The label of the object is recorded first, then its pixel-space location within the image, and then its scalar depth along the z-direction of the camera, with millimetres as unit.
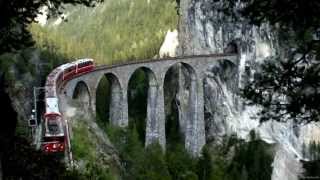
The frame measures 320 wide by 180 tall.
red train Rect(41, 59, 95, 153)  32750
